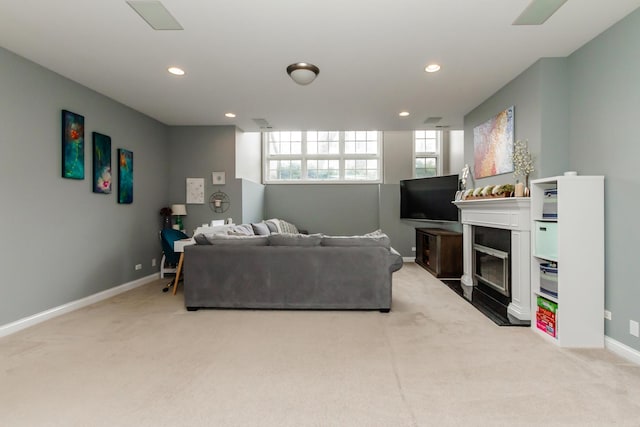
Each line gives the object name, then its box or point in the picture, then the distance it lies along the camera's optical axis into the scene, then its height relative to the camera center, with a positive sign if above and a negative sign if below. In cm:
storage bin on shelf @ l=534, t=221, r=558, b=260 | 279 -24
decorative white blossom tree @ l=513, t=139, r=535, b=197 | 333 +53
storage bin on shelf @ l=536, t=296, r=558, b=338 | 277 -93
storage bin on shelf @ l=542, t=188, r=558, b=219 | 285 +9
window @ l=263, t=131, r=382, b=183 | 799 +145
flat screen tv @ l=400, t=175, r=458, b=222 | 566 +30
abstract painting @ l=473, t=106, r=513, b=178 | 379 +88
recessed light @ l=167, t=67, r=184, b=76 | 338 +154
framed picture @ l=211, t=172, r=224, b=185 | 575 +65
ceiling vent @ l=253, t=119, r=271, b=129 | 537 +158
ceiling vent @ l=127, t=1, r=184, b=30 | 231 +152
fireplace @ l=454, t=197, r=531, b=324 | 328 -51
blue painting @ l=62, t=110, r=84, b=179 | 354 +79
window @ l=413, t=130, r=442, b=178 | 777 +142
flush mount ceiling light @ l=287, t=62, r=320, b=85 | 317 +141
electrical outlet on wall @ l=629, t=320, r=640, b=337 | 241 -88
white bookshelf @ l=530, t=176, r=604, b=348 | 267 -40
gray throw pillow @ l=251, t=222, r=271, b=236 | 528 -27
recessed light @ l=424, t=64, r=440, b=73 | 329 +153
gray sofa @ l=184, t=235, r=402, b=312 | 354 -69
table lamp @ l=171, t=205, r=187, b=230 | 547 +3
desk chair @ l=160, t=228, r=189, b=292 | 456 -42
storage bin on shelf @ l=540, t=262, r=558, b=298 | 282 -59
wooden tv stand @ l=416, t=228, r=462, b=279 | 536 -70
